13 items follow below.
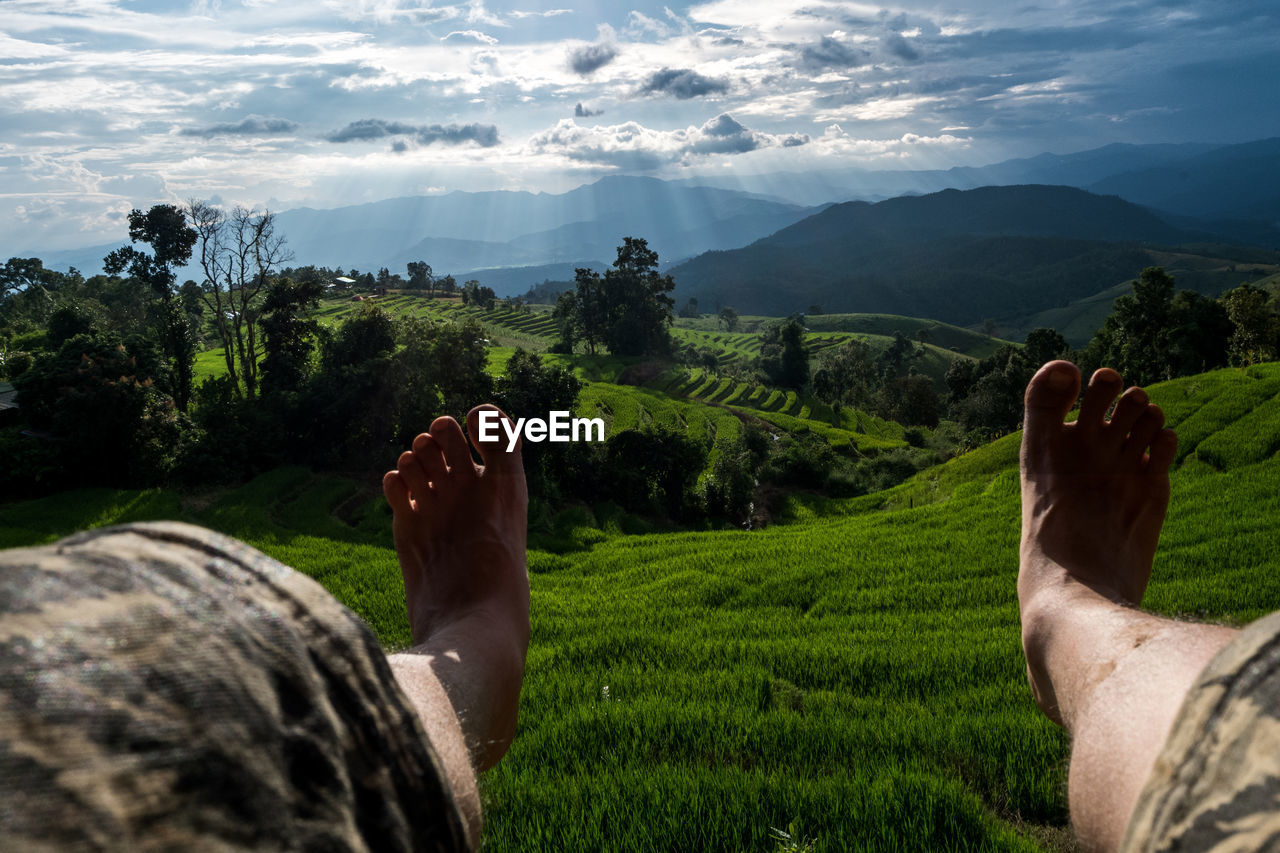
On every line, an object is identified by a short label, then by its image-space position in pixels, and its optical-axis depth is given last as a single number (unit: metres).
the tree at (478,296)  76.81
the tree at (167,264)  21.28
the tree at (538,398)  13.83
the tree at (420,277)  80.56
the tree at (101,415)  11.85
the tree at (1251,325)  23.30
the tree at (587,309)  49.62
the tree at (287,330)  16.56
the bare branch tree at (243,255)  22.44
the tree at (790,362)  52.44
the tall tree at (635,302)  48.28
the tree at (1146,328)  28.34
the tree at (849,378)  52.00
